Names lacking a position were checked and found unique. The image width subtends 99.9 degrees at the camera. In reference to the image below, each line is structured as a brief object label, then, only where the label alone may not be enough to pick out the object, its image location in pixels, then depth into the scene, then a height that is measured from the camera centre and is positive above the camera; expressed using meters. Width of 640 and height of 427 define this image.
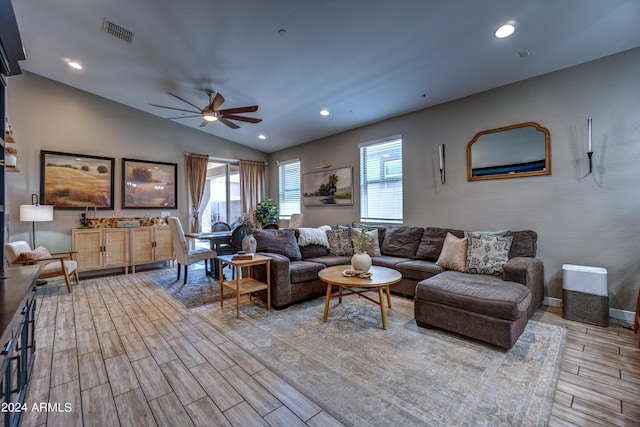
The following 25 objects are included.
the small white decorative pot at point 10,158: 3.29 +0.74
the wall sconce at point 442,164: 4.15 +0.76
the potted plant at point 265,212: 6.95 +0.07
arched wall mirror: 3.34 +0.80
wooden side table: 3.12 -0.86
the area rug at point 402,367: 1.66 -1.20
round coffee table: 2.75 -0.70
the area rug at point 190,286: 3.73 -1.15
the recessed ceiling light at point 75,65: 4.08 +2.34
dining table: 4.49 -0.42
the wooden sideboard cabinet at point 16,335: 1.08 -0.65
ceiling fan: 3.77 +1.52
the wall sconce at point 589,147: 3.01 +0.73
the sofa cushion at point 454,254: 3.34 -0.53
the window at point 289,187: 6.84 +0.72
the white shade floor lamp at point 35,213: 4.02 +0.06
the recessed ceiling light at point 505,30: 2.59 +1.79
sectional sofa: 2.38 -0.72
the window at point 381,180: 4.77 +0.62
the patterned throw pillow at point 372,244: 4.30 -0.49
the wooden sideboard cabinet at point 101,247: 4.78 -0.57
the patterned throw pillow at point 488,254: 3.09 -0.49
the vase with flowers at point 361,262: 3.04 -0.54
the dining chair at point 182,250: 4.36 -0.56
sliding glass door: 6.79 +0.55
